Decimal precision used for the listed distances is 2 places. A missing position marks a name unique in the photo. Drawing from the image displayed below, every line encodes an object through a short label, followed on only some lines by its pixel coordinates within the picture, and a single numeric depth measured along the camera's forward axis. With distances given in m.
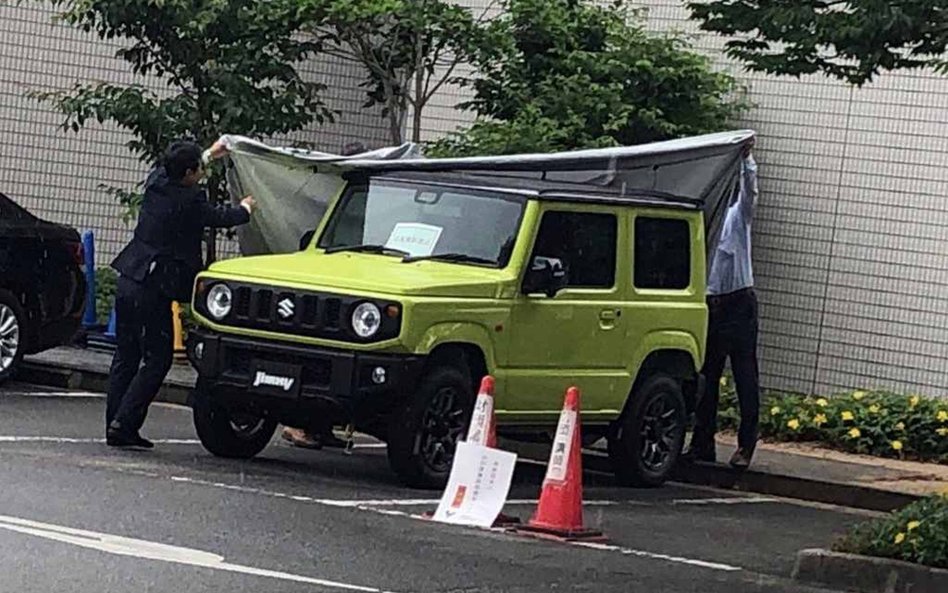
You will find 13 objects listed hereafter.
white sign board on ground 11.04
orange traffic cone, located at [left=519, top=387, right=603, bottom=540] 10.87
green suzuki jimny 12.16
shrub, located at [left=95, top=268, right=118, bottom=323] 20.77
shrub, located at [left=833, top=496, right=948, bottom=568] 9.89
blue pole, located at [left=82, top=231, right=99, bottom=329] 19.53
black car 16.59
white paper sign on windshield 13.04
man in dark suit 13.23
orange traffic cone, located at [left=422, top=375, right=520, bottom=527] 11.16
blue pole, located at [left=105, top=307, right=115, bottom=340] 19.28
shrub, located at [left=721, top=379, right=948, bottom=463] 15.90
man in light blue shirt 14.53
